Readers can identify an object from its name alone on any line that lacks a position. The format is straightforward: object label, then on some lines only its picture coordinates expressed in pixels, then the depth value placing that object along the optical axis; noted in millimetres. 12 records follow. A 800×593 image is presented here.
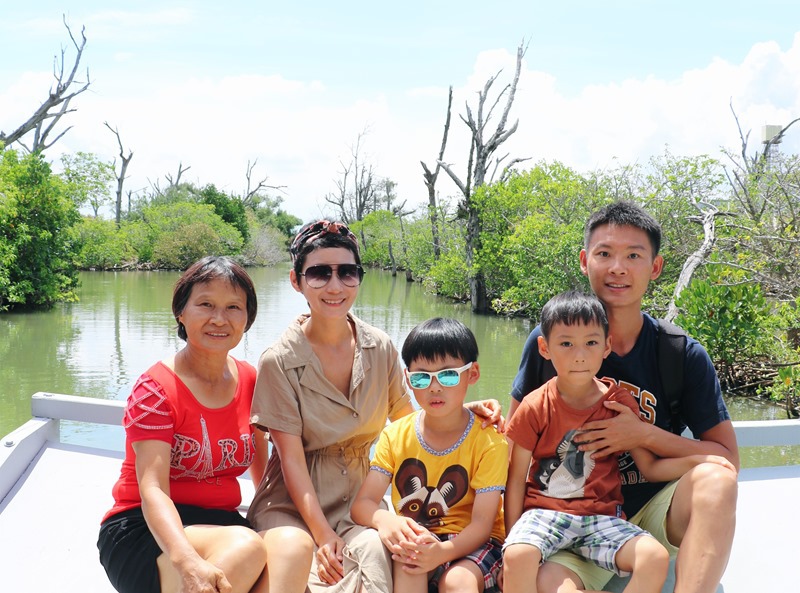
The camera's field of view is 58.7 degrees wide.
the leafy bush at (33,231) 15672
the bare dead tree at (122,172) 38047
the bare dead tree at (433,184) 23175
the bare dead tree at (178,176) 46044
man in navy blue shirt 1924
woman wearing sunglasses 2230
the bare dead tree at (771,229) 8047
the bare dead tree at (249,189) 48578
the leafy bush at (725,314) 7578
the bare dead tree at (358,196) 46125
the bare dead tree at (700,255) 8141
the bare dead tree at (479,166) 19500
